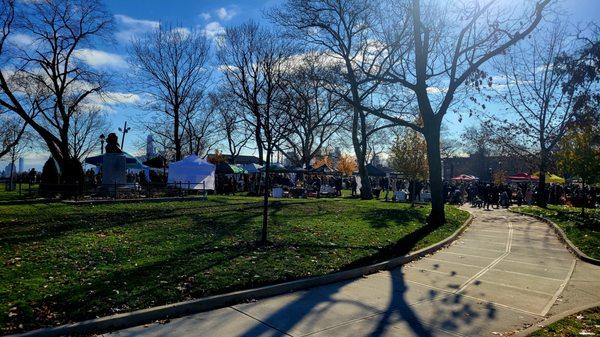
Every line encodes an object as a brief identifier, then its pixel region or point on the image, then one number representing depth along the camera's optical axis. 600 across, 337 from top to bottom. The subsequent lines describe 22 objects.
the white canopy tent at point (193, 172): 26.56
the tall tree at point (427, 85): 16.81
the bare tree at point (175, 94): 38.50
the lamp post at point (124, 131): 56.00
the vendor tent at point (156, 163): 40.03
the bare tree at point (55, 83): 24.33
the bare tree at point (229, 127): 49.81
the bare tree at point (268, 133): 10.49
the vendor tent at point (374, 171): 34.07
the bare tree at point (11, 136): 44.06
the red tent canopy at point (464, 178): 46.09
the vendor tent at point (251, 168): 37.44
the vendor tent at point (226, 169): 33.16
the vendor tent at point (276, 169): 31.68
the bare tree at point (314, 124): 34.26
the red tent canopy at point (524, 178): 43.34
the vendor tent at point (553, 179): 37.34
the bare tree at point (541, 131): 28.33
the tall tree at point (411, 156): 29.97
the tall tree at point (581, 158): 20.25
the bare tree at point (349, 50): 23.88
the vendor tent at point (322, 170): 42.42
